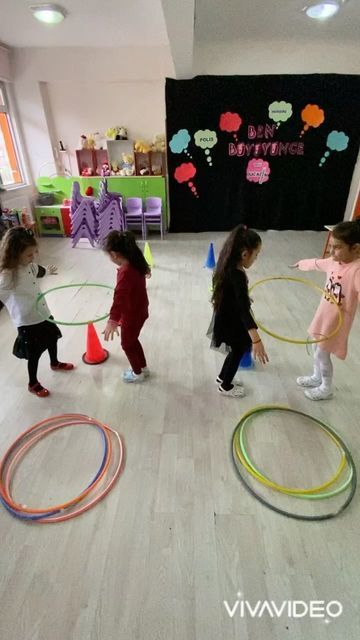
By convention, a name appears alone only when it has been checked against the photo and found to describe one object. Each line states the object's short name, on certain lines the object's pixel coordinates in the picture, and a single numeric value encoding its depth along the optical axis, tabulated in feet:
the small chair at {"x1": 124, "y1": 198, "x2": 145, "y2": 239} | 18.22
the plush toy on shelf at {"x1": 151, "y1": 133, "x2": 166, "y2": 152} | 18.48
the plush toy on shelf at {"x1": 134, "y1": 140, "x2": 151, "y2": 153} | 18.25
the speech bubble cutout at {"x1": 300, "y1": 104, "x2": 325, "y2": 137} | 17.87
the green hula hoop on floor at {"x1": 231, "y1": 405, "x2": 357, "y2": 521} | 5.03
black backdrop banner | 17.51
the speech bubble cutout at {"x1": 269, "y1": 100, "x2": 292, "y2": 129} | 17.78
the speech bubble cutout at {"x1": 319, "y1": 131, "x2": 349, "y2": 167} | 18.44
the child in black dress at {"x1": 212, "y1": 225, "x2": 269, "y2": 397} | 5.57
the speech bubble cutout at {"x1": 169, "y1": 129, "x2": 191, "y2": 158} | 18.23
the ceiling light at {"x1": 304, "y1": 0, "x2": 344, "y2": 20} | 11.84
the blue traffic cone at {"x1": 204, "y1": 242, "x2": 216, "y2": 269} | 14.40
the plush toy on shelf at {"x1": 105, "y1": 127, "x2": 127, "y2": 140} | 18.21
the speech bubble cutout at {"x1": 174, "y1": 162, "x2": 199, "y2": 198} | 18.90
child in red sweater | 6.07
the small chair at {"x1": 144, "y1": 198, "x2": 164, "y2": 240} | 18.21
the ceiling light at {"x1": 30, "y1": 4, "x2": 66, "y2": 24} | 11.71
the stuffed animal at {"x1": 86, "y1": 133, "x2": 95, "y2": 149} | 18.47
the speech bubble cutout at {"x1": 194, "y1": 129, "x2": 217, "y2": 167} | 18.26
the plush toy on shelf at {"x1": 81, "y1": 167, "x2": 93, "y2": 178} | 18.79
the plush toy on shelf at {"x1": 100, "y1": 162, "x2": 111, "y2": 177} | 18.60
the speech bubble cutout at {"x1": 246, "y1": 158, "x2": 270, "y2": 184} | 18.99
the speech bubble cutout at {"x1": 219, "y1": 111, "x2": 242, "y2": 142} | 17.94
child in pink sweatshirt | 5.64
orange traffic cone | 8.38
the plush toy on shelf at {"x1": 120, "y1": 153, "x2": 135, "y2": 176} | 18.54
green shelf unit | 18.38
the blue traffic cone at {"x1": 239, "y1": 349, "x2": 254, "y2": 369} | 8.29
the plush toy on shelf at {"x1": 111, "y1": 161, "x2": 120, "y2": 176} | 18.79
